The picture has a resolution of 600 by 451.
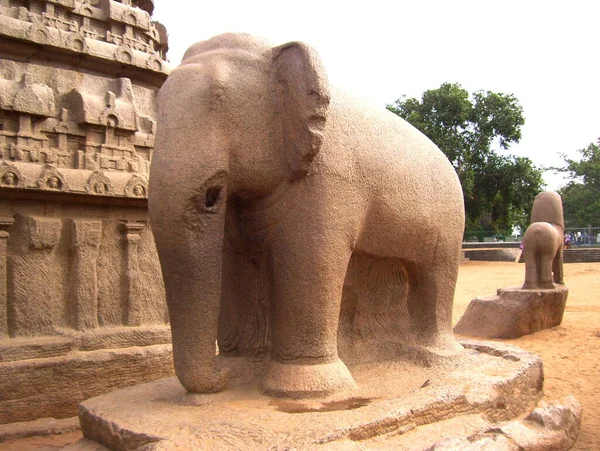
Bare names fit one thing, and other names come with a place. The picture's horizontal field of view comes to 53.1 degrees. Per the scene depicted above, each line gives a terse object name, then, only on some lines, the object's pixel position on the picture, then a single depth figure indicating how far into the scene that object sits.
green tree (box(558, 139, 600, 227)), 38.94
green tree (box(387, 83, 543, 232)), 27.59
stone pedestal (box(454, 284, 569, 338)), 8.52
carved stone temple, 4.67
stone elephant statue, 2.74
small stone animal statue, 9.13
